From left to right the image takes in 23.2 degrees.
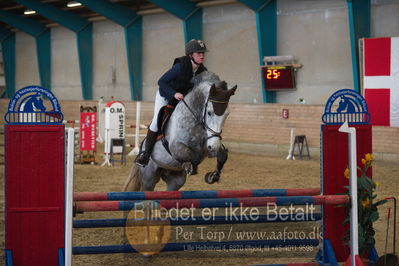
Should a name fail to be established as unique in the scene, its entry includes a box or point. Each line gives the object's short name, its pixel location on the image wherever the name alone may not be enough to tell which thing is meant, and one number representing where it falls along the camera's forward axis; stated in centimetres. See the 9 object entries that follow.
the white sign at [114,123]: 1887
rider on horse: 770
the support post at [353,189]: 575
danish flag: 1864
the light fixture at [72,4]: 3016
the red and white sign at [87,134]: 1904
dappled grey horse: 706
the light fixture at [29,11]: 3321
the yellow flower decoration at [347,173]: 621
